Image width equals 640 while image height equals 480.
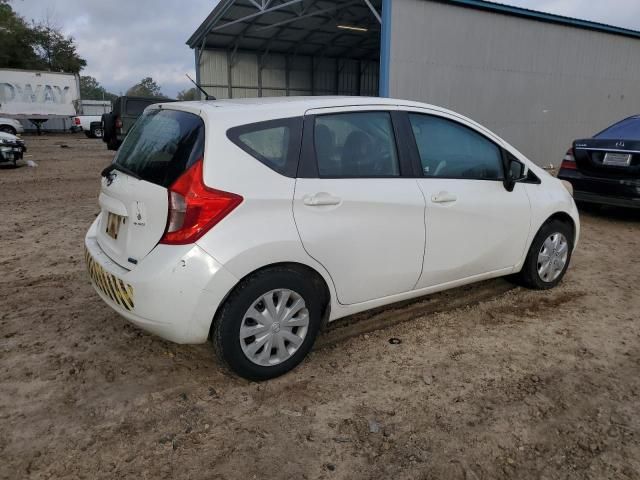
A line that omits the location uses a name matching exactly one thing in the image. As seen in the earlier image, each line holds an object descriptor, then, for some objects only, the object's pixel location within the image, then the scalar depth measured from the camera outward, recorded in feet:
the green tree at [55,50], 142.41
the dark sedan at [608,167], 20.79
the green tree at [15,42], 127.95
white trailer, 87.76
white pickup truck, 87.51
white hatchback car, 8.52
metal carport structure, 59.26
